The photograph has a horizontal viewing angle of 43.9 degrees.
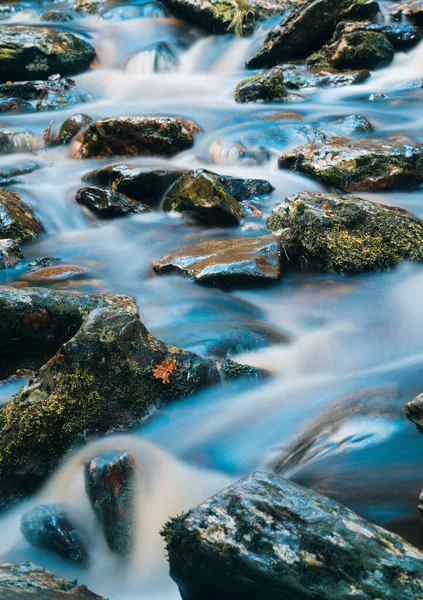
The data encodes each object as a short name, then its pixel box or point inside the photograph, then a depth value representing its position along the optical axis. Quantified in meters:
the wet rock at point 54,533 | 2.78
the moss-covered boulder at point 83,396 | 3.16
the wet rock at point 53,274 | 5.82
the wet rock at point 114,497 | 2.84
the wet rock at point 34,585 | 2.21
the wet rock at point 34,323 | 4.07
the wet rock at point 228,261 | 5.47
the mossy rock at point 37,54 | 13.72
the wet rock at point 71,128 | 10.11
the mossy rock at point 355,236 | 5.64
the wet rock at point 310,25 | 13.49
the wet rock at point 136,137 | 9.00
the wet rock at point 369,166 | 7.52
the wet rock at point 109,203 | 7.57
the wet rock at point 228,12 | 15.60
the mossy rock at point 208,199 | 6.84
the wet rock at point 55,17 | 16.85
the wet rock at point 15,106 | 11.94
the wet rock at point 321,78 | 12.12
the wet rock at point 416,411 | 2.95
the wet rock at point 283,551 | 2.11
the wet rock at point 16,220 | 6.82
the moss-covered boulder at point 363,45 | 12.55
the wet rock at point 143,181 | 7.77
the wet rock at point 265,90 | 11.49
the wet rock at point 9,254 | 6.10
